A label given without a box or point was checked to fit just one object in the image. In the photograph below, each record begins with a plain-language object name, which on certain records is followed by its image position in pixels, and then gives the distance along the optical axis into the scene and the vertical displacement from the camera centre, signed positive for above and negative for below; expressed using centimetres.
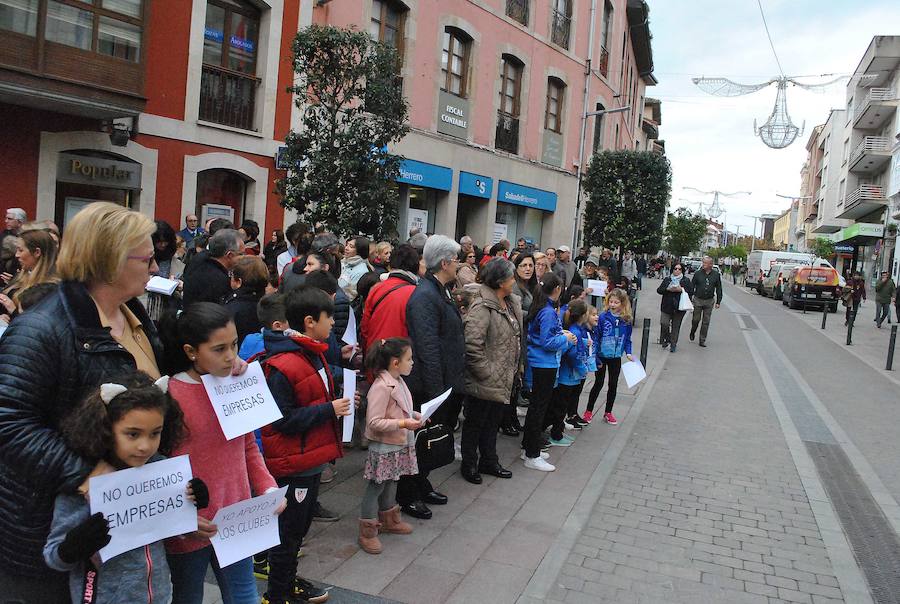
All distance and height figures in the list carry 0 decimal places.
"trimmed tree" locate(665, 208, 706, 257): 5997 +437
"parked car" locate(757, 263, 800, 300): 3700 +58
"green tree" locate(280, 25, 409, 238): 1062 +176
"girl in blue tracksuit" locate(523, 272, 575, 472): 665 -79
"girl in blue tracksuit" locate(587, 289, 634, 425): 859 -75
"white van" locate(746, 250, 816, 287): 4507 +203
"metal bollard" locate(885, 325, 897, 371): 1455 -101
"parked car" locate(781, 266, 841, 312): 2946 +30
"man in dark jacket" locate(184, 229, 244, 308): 542 -24
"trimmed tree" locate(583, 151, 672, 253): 2017 +226
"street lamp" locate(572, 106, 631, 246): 2640 +401
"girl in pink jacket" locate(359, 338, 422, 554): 461 -109
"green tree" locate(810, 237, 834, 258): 5478 +364
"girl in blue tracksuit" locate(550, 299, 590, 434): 739 -93
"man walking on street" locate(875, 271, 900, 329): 2322 +20
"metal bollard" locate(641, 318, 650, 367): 1181 -106
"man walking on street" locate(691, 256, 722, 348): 1633 -18
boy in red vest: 358 -87
